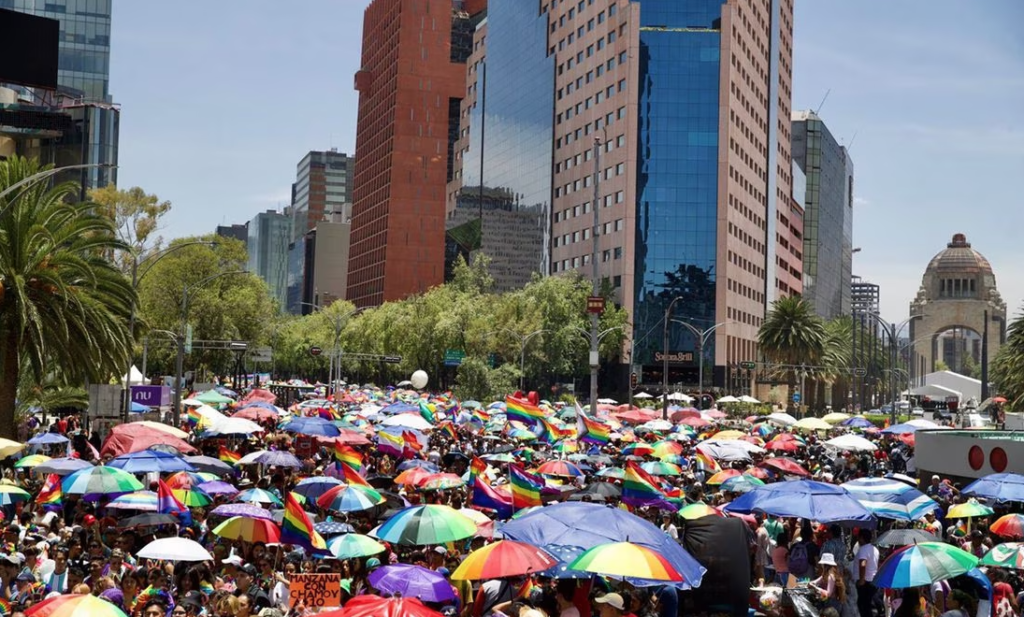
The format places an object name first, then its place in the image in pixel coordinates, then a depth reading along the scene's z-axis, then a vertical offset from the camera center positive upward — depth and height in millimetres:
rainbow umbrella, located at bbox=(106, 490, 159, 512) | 17703 -2082
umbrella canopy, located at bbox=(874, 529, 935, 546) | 16219 -2038
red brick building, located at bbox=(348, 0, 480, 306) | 173750 +31949
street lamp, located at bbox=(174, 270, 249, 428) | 40438 -813
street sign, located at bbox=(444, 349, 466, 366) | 90750 +1053
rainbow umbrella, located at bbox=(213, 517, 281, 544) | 15758 -2164
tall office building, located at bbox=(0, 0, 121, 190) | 116062 +29995
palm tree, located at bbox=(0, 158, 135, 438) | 29453 +1518
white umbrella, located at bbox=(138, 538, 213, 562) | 13758 -2157
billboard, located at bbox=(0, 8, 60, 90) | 65688 +16735
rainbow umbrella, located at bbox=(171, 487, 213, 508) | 19125 -2141
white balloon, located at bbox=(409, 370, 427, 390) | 74062 -574
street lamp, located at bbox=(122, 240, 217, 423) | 34812 -759
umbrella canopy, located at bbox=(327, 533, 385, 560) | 14773 -2196
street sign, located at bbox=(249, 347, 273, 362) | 80375 +715
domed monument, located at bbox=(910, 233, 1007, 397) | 118525 +2467
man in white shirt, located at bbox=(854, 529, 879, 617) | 16203 -2582
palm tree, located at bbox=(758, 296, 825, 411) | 95375 +3586
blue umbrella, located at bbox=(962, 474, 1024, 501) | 21438 -1770
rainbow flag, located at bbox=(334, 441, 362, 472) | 23516 -1727
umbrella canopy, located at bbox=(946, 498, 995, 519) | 20562 -2091
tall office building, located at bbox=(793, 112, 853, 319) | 173750 +26906
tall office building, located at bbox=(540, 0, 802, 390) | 105688 +18146
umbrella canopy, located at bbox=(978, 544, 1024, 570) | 15859 -2207
